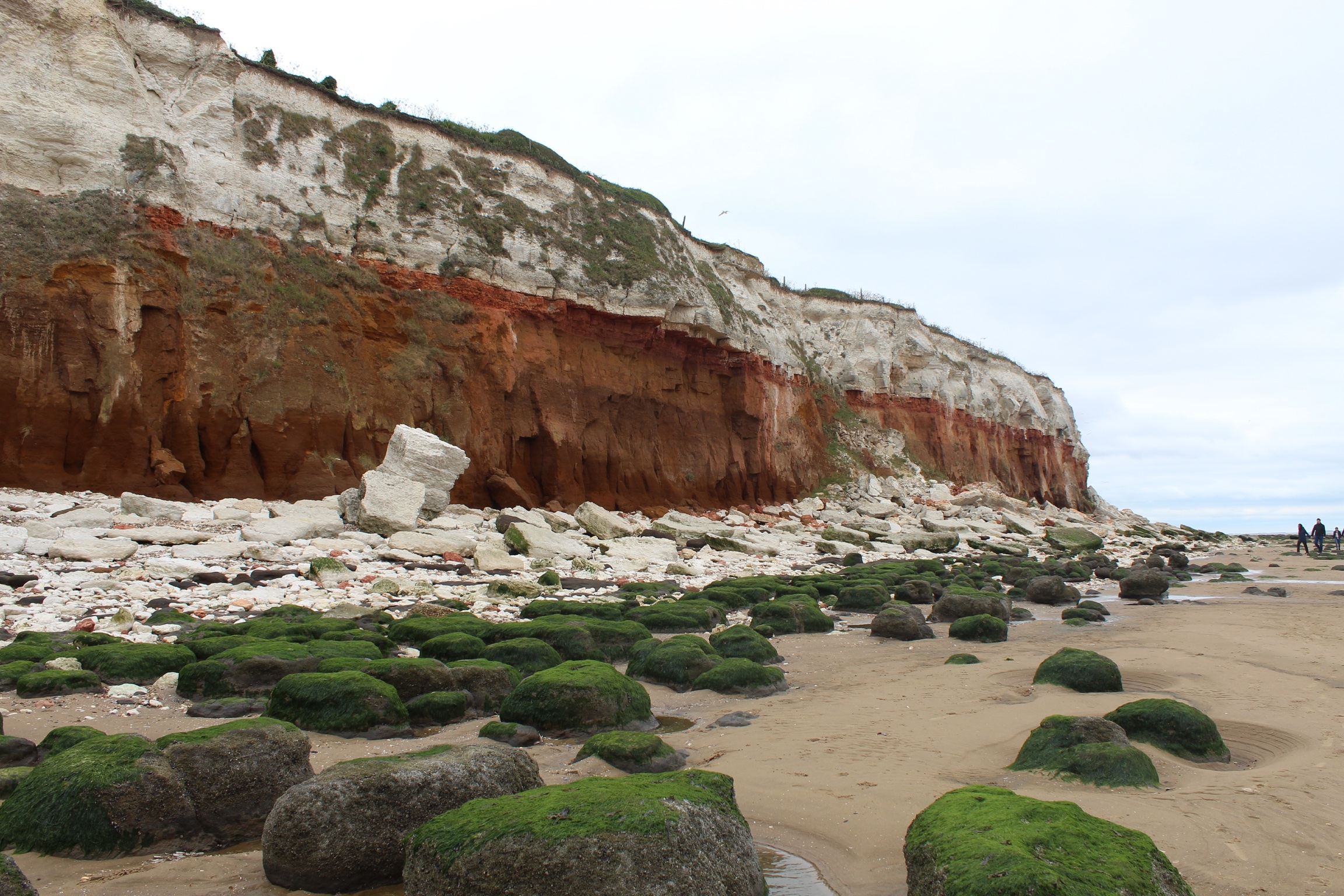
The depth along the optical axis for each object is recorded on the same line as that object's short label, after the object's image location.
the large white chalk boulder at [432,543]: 15.25
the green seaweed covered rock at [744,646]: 9.15
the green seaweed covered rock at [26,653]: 7.30
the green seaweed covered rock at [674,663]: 8.01
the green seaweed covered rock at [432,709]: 6.39
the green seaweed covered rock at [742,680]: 7.76
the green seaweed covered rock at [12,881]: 2.91
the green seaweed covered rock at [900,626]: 10.87
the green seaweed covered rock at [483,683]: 6.88
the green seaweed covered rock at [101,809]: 3.98
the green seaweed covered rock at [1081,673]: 7.21
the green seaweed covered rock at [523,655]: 8.11
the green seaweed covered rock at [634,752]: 5.20
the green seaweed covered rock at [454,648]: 8.18
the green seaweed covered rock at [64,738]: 5.15
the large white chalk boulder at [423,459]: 18.23
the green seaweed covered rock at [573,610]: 11.14
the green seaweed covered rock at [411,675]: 6.74
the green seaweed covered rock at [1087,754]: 4.69
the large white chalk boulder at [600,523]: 20.17
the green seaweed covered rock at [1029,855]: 2.90
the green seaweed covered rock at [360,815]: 3.66
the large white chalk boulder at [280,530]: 14.29
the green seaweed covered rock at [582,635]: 8.86
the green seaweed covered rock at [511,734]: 5.94
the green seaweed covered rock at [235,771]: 4.29
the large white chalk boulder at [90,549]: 11.82
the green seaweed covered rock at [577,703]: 6.25
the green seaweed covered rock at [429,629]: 8.91
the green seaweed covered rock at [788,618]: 11.54
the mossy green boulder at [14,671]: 6.71
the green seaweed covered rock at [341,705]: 6.03
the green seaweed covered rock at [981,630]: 10.69
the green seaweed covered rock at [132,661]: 7.10
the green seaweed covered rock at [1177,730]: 5.27
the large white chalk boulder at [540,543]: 16.59
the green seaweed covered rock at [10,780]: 4.54
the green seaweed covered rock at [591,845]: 3.10
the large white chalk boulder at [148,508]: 14.98
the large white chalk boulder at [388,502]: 16.16
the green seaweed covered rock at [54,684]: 6.57
